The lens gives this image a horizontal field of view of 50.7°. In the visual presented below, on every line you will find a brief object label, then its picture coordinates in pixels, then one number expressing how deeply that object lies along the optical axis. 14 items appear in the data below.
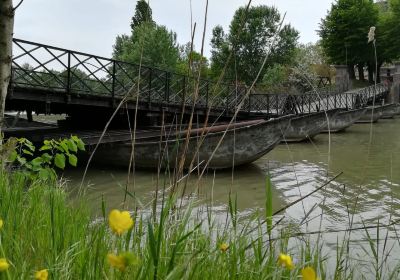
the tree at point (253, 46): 41.12
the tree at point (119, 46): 46.28
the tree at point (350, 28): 36.01
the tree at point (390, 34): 35.03
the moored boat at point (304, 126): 12.61
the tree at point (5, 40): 2.34
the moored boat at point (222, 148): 8.12
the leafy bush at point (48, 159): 3.32
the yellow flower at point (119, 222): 0.51
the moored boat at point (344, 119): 17.18
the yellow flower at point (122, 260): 0.52
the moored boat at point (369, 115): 20.50
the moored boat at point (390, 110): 24.31
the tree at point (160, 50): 30.11
